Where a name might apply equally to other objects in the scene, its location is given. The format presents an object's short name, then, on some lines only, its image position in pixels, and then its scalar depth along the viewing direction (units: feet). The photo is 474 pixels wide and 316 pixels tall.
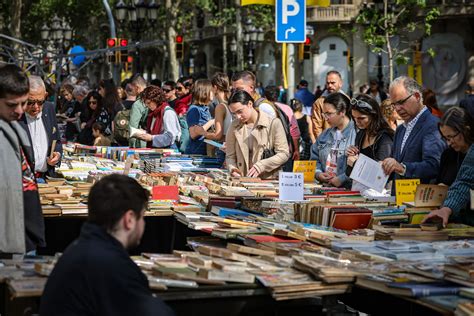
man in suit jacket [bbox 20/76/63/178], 31.31
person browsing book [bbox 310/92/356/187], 32.91
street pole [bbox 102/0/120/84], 125.30
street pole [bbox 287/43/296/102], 52.60
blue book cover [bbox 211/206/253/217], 27.61
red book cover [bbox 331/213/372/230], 24.93
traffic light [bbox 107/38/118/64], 118.93
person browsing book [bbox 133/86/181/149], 46.47
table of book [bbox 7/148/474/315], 18.79
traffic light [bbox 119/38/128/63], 126.41
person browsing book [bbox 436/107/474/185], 24.43
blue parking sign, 44.98
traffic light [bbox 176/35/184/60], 125.39
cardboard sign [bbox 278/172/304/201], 28.48
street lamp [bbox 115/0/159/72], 101.50
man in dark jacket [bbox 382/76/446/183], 28.27
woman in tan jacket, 34.27
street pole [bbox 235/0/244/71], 170.19
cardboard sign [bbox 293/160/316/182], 33.17
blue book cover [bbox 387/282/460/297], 17.84
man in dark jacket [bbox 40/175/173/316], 16.15
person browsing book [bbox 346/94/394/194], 31.04
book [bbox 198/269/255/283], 19.08
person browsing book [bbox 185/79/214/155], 46.83
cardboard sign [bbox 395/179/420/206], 26.94
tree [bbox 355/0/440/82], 99.55
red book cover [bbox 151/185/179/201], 30.40
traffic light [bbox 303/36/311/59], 96.13
